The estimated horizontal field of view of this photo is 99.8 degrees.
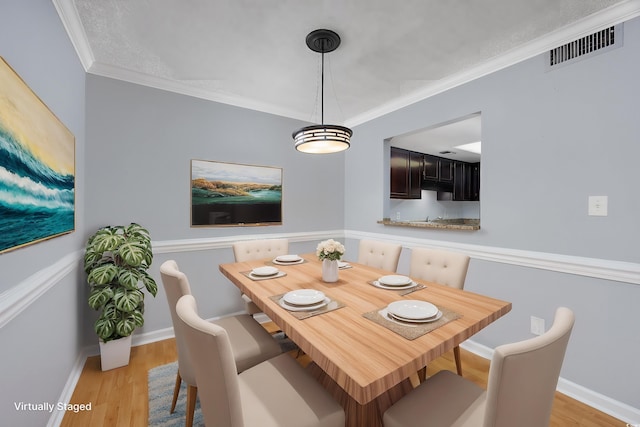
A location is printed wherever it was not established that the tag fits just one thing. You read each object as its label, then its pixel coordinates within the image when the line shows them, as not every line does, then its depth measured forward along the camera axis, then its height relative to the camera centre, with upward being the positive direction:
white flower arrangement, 1.81 -0.26
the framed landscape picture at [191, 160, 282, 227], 2.92 +0.19
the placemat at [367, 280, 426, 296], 1.60 -0.48
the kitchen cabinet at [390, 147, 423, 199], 4.10 +0.62
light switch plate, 1.79 +0.06
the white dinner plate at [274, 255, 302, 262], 2.41 -0.43
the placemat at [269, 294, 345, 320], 1.27 -0.49
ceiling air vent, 1.75 +1.16
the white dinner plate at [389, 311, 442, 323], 1.19 -0.48
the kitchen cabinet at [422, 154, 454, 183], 4.73 +0.81
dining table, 0.89 -0.50
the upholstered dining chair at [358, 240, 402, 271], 2.44 -0.41
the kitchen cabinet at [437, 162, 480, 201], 5.42 +0.61
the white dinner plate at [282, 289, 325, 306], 1.37 -0.46
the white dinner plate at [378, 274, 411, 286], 1.70 -0.44
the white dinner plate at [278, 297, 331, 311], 1.34 -0.48
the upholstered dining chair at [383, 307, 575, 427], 0.77 -0.56
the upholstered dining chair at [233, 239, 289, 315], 2.71 -0.40
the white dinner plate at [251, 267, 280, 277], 1.95 -0.44
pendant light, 1.87 +0.55
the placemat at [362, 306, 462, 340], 1.10 -0.49
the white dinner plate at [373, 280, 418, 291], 1.68 -0.47
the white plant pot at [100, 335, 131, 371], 2.16 -1.17
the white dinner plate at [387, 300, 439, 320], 1.21 -0.46
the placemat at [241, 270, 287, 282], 1.90 -0.47
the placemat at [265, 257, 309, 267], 2.36 -0.46
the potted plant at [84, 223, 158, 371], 2.07 -0.61
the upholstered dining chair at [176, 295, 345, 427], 0.87 -0.77
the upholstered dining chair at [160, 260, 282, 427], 1.39 -0.79
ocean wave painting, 1.06 +0.20
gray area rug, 1.65 -1.29
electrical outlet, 2.07 -0.87
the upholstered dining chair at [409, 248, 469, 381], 1.96 -0.43
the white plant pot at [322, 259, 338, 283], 1.82 -0.39
